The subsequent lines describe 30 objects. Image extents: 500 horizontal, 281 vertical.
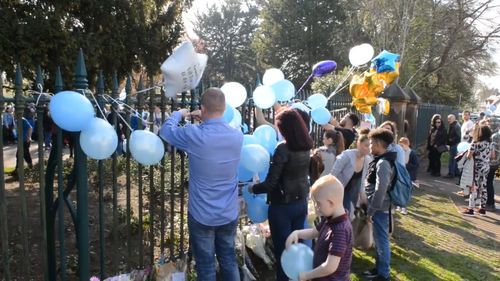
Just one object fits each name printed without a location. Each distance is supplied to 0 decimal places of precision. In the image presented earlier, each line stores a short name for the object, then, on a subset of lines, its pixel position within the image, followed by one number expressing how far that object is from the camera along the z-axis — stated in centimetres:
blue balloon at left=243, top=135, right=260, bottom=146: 369
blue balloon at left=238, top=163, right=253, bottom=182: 359
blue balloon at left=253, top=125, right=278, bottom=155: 389
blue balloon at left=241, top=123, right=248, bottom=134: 416
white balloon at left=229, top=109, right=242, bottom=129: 358
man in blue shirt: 287
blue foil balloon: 545
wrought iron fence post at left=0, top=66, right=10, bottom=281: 265
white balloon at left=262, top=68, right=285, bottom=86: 425
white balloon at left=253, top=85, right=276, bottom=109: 393
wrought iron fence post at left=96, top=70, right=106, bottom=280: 294
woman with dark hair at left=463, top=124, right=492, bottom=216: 708
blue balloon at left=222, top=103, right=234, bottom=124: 343
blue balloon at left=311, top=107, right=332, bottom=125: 459
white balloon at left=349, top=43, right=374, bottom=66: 522
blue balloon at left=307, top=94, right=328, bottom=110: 475
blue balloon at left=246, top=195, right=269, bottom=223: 382
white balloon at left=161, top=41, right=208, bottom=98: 270
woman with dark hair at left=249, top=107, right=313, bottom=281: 336
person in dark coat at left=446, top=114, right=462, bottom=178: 1083
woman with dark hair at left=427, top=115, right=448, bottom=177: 1092
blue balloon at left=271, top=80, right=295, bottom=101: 409
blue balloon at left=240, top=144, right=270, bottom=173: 340
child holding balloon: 246
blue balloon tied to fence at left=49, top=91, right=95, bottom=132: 249
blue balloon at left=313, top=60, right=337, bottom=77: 476
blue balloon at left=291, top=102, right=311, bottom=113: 441
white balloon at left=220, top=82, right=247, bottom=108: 371
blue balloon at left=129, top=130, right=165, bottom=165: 273
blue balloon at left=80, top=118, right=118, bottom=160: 257
